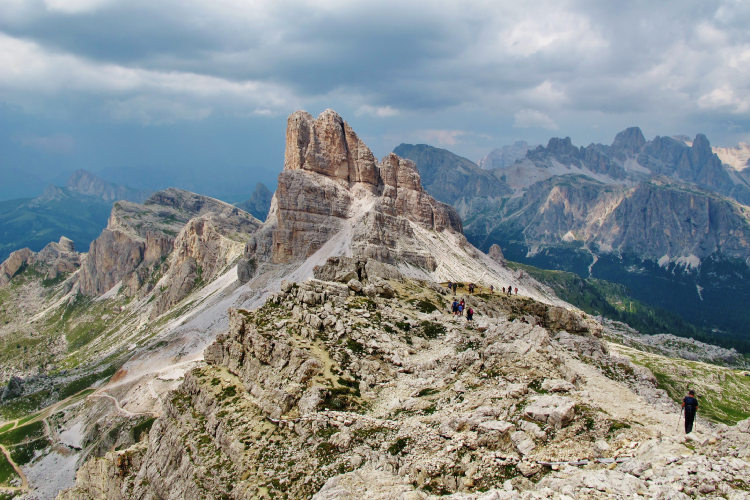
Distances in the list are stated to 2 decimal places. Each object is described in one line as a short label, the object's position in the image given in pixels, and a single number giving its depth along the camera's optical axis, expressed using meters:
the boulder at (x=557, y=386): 25.59
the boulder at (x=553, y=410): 21.73
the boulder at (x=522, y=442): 20.38
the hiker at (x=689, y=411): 21.52
